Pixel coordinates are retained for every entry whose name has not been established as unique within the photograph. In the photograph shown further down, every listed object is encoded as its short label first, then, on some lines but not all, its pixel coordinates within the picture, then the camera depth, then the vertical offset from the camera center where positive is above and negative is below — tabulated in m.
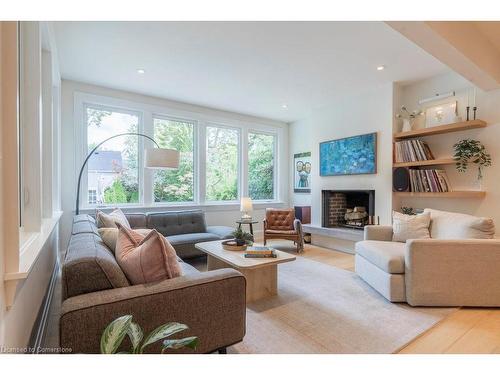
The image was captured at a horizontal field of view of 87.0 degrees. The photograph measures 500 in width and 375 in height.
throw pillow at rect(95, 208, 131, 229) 2.64 -0.34
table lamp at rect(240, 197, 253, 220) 4.30 -0.31
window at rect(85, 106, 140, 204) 4.05 +0.47
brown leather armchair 4.32 -0.71
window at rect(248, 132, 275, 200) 5.79 +0.46
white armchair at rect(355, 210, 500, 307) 2.31 -0.79
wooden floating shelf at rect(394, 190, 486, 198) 3.24 -0.12
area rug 1.79 -1.08
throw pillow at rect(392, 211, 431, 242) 2.97 -0.48
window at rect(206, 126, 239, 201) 5.20 +0.46
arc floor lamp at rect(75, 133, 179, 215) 3.08 +0.33
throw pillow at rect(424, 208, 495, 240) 2.47 -0.41
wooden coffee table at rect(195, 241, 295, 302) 2.41 -0.83
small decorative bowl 2.84 -0.66
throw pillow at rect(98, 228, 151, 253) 1.82 -0.35
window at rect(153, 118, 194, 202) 4.62 +0.40
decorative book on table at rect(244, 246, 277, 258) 2.56 -0.66
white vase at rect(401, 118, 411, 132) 3.86 +0.88
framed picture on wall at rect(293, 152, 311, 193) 5.62 +0.29
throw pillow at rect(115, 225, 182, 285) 1.44 -0.42
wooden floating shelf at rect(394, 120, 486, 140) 3.23 +0.74
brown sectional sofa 1.16 -0.57
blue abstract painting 4.19 +0.52
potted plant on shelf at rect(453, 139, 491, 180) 3.22 +0.37
